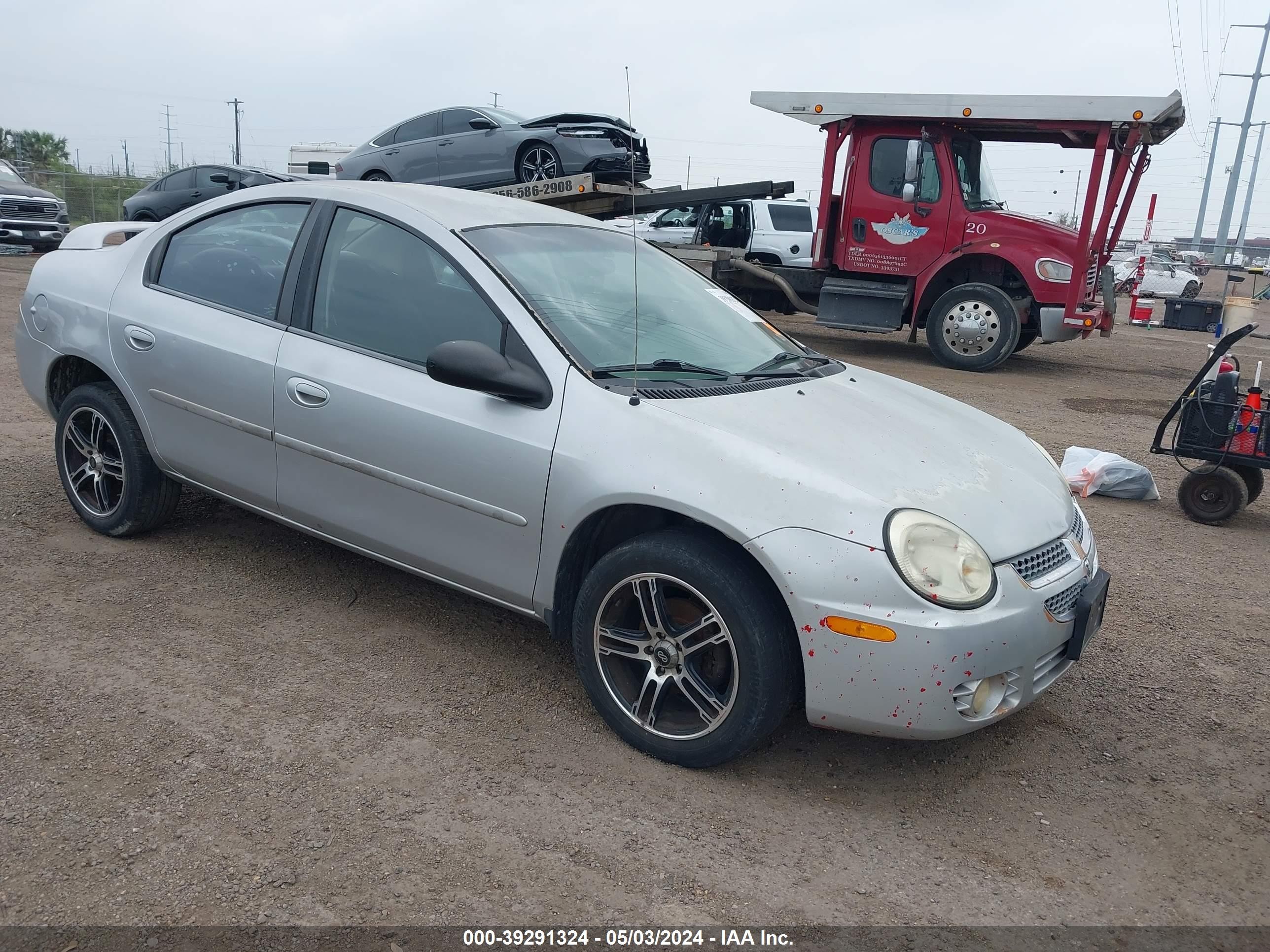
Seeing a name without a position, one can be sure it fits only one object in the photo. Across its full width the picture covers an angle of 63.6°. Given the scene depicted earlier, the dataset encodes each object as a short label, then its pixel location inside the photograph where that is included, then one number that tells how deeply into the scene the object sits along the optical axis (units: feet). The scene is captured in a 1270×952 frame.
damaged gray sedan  39.17
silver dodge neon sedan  9.08
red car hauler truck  36.32
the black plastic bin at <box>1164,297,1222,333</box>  62.08
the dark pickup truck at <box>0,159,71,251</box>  59.16
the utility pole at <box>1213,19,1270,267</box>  180.45
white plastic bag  21.33
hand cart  19.02
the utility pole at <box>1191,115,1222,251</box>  214.90
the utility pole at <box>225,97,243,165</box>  187.60
